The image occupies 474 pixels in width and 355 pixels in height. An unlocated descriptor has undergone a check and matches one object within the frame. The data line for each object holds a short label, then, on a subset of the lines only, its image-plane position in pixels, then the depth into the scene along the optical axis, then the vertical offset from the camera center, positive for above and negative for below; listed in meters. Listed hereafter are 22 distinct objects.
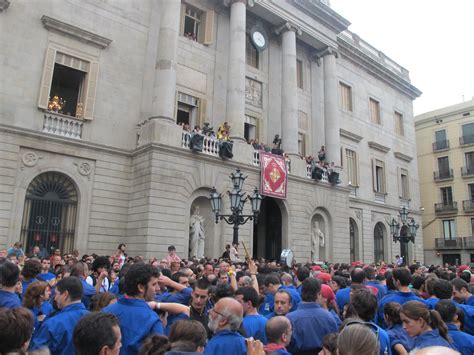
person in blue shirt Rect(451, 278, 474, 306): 6.17 -0.43
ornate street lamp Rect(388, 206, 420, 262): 20.95 +1.58
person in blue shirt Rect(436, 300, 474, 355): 4.28 -0.72
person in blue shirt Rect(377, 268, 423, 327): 5.72 -0.37
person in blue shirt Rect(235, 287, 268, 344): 4.36 -0.63
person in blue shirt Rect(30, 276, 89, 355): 3.62 -0.61
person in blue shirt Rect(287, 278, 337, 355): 4.51 -0.70
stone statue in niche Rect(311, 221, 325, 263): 22.98 +0.98
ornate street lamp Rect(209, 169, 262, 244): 13.32 +1.79
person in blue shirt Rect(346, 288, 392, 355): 4.32 -0.47
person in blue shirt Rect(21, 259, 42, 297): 5.69 -0.26
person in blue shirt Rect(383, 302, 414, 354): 4.14 -0.73
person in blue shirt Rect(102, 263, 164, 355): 3.51 -0.49
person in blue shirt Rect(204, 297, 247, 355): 3.39 -0.60
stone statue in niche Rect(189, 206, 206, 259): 17.91 +0.81
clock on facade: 23.98 +12.65
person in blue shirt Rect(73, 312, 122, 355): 2.65 -0.53
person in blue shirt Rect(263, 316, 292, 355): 3.57 -0.65
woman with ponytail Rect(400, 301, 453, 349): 3.83 -0.59
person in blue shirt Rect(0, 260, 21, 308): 4.28 -0.33
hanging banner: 20.17 +4.05
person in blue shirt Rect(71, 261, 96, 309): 5.58 -0.45
